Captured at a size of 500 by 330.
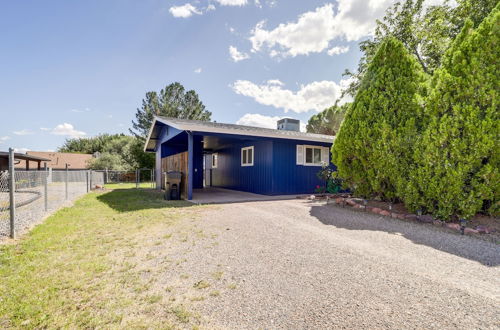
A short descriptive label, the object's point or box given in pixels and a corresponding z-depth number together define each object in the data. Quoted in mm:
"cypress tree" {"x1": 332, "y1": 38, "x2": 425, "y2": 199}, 5516
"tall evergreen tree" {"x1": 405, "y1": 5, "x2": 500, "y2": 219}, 4227
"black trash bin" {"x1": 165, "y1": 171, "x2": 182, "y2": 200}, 8289
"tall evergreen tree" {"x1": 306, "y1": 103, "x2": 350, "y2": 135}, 24373
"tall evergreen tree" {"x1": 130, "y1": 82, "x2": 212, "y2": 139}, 24859
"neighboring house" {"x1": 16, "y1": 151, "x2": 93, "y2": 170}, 28406
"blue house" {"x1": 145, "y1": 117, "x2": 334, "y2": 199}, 8383
